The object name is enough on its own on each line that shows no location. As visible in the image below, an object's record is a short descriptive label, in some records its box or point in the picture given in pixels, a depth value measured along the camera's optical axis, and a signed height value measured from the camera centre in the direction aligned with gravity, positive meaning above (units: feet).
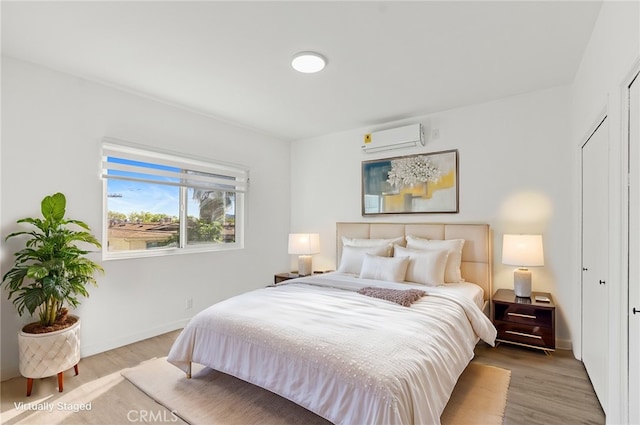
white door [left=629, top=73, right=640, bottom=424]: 4.60 -0.60
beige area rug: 6.41 -4.20
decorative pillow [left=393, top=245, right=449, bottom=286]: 10.01 -1.77
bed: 5.03 -2.51
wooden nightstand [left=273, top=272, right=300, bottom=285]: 13.76 -2.86
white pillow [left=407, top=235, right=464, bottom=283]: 10.61 -1.30
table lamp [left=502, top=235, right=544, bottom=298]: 9.60 -1.35
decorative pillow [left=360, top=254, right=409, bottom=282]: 10.18 -1.86
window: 10.45 +0.36
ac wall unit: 12.26 +2.99
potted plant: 7.29 -1.85
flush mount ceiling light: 7.99 +3.93
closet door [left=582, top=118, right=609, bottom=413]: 6.36 -1.04
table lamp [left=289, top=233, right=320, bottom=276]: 13.91 -1.60
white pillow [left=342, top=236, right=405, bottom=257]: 11.74 -1.19
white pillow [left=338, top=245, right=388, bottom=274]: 11.74 -1.68
